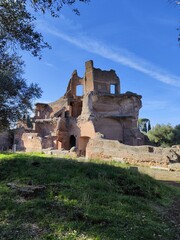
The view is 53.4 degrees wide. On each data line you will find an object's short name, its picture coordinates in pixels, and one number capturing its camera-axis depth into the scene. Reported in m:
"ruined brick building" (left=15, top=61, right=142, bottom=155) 23.38
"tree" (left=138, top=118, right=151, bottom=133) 52.20
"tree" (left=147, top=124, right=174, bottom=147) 29.44
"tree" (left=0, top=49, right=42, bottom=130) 8.34
